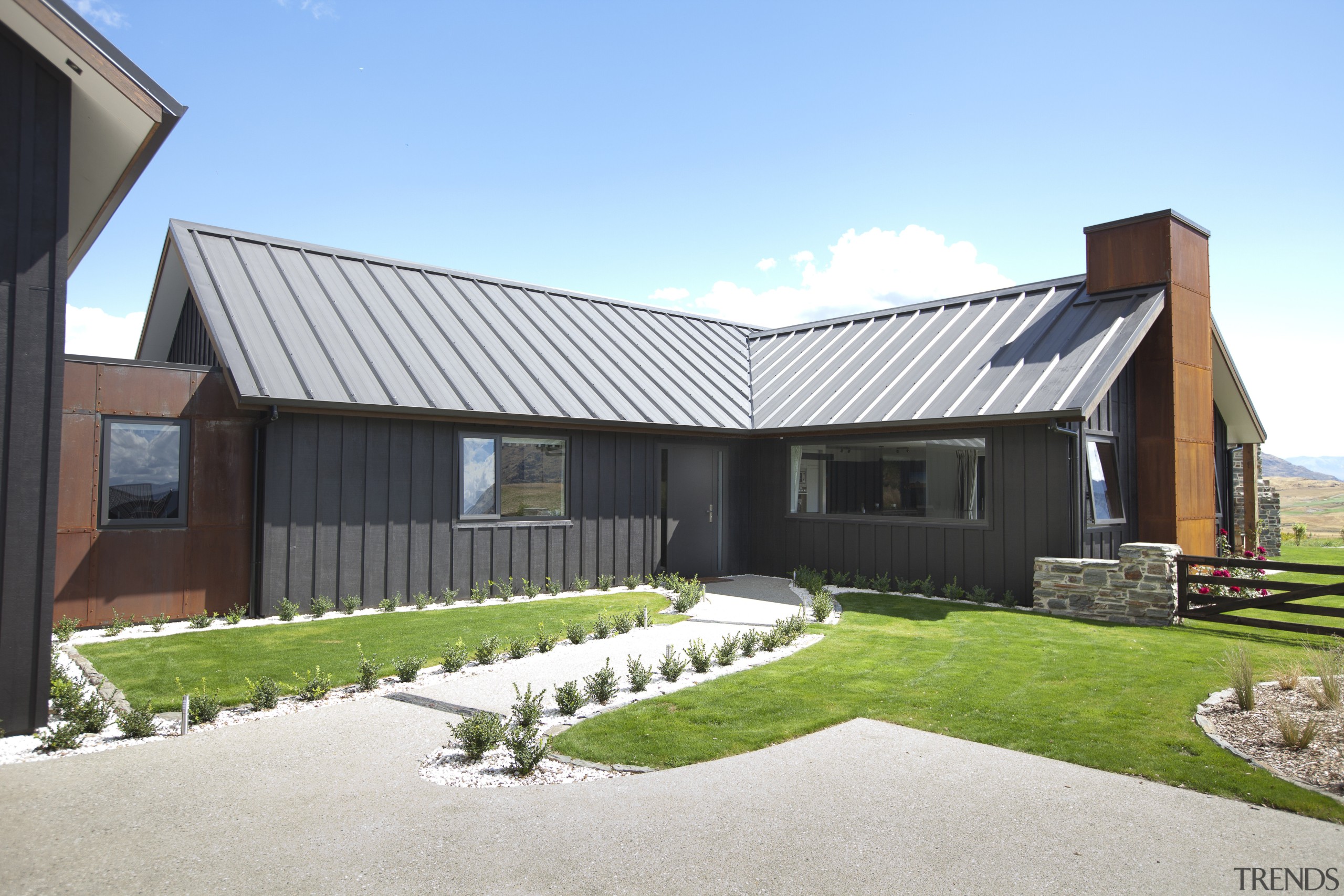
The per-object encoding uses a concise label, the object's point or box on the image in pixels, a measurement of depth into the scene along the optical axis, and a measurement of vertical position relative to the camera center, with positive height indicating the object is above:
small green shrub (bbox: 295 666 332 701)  6.27 -1.70
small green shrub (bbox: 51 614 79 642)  8.32 -1.63
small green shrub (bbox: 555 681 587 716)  5.87 -1.64
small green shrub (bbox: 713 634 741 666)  7.52 -1.65
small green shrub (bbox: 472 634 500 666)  7.54 -1.66
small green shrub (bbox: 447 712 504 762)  4.91 -1.61
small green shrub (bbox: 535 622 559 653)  8.12 -1.68
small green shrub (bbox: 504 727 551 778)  4.69 -1.65
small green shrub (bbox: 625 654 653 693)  6.59 -1.65
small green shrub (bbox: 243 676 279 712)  6.01 -1.67
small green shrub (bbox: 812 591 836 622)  9.88 -1.57
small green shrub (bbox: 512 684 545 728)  5.34 -1.61
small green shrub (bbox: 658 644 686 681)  6.93 -1.66
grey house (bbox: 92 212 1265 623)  10.52 +0.84
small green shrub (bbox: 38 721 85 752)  4.98 -1.67
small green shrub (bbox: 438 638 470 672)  7.21 -1.65
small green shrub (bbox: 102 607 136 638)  8.73 -1.69
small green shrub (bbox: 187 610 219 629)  9.25 -1.69
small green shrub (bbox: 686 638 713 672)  7.28 -1.65
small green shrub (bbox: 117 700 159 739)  5.27 -1.66
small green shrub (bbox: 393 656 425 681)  6.82 -1.64
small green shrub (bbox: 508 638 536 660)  7.76 -1.68
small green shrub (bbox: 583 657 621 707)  6.27 -1.66
